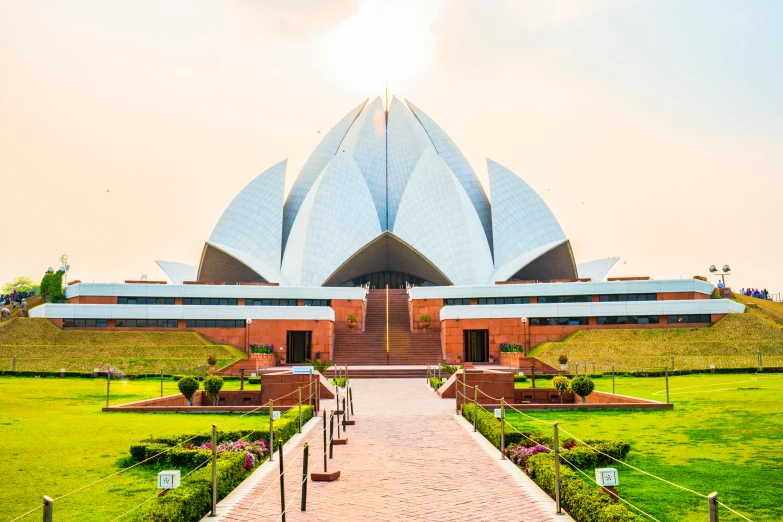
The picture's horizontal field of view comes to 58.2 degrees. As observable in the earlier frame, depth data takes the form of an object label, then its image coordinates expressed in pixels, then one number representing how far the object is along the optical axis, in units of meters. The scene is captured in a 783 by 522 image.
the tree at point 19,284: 78.75
